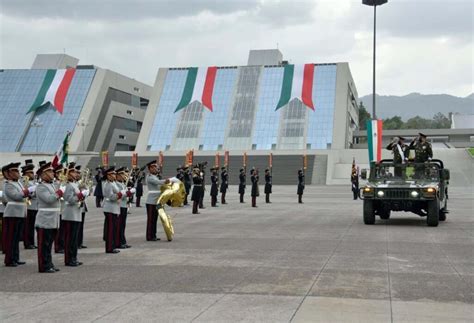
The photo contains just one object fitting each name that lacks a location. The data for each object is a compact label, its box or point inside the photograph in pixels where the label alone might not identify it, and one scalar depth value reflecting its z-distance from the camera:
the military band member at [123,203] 12.45
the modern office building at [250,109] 71.94
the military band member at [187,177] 28.81
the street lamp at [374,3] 43.22
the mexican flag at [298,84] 74.94
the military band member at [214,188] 27.02
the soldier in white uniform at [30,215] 12.58
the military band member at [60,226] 11.26
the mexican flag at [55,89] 76.62
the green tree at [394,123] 151.02
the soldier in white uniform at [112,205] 11.80
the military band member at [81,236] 11.85
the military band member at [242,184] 30.39
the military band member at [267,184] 30.08
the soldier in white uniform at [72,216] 10.12
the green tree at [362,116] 136.25
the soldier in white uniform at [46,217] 9.49
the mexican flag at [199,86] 77.88
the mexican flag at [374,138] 30.70
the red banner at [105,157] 47.33
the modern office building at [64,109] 74.12
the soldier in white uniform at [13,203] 10.49
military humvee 16.44
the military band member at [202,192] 23.80
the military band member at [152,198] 13.71
